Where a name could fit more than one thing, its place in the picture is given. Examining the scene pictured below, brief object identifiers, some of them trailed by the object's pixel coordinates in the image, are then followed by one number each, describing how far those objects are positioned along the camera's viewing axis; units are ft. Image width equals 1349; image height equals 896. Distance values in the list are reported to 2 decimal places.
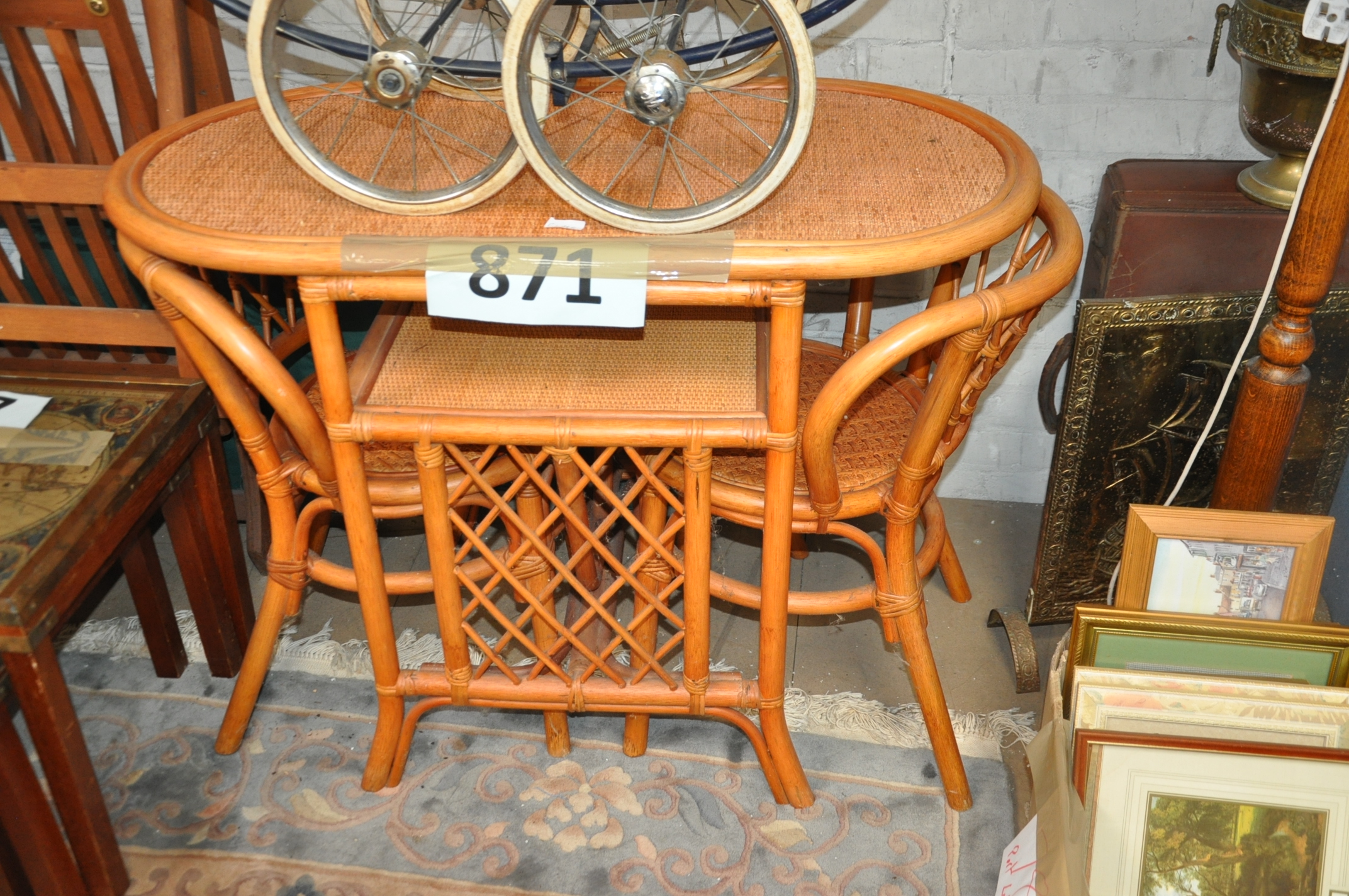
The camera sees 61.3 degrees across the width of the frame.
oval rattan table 3.67
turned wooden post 3.64
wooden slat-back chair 4.72
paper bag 3.83
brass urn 4.15
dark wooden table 3.99
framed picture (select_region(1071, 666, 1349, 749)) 4.03
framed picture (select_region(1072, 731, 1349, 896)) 3.92
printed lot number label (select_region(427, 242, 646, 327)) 3.54
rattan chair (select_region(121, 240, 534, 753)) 3.86
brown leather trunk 4.81
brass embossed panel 4.82
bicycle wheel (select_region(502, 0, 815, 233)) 3.48
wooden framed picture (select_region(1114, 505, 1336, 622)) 4.26
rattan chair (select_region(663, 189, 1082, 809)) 3.77
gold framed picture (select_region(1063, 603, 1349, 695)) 4.15
